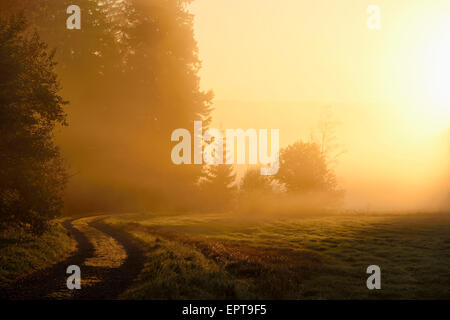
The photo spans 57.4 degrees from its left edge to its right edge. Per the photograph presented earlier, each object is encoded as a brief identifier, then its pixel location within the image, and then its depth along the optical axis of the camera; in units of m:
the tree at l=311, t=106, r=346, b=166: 67.94
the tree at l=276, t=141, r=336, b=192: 63.03
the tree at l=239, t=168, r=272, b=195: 70.56
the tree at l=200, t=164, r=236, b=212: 74.94
